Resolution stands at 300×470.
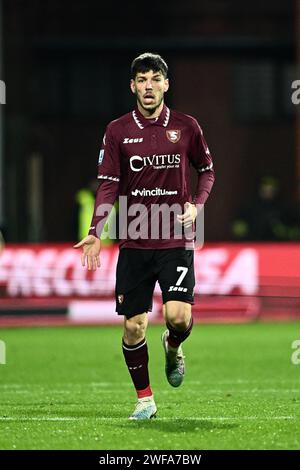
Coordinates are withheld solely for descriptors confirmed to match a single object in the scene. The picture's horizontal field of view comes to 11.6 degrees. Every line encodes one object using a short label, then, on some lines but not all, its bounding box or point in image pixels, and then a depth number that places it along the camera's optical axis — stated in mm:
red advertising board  19703
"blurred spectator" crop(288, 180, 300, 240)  24266
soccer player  9211
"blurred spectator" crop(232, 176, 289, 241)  22453
